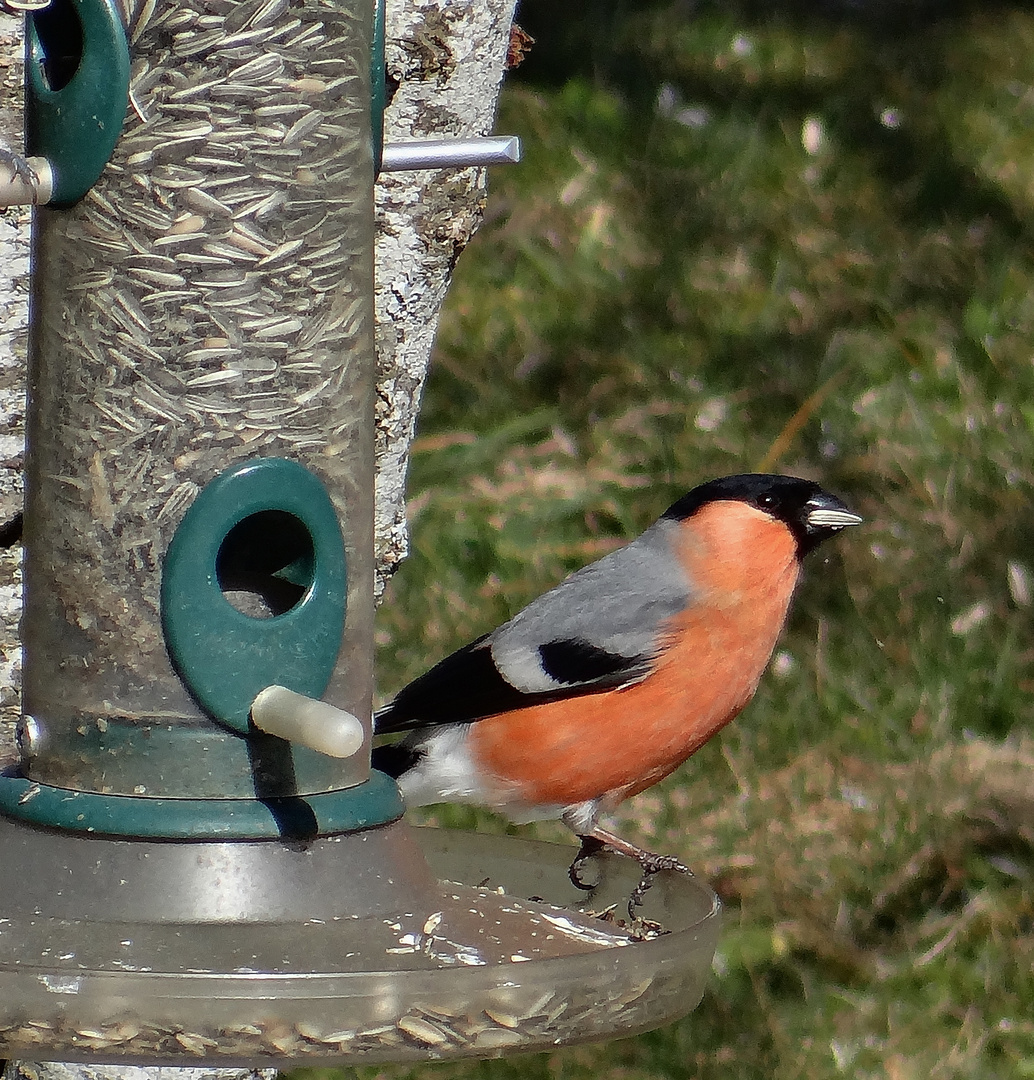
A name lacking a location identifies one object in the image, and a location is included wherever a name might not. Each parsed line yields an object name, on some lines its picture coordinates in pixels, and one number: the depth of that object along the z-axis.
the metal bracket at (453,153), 6.26
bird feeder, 5.41
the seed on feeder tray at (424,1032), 4.89
